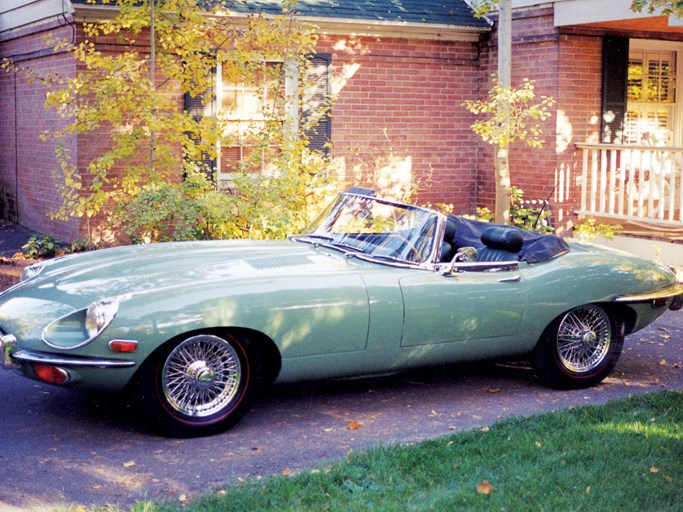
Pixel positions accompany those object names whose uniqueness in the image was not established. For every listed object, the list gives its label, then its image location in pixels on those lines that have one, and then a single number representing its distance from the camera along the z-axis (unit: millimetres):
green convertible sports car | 5352
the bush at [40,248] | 12273
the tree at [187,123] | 10273
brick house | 13391
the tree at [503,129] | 11039
